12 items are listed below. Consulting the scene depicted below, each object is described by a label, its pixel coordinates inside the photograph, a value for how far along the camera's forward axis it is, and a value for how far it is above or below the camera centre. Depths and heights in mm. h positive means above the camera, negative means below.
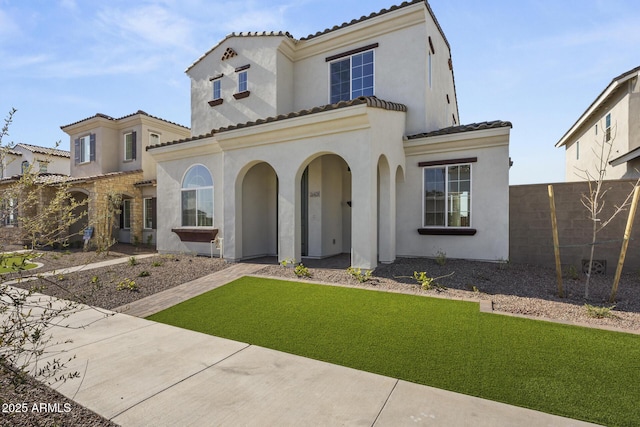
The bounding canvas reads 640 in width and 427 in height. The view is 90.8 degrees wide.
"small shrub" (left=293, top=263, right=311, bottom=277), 8969 -1714
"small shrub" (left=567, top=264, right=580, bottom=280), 8594 -1724
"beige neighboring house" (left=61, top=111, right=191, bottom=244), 18609 +3420
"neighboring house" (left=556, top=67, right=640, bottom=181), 13461 +4332
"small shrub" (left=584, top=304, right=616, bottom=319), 5621 -1814
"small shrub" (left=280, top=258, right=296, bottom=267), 9773 -1563
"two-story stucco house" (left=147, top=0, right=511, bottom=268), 9492 +1909
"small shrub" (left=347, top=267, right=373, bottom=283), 8188 -1674
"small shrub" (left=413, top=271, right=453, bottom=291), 7473 -1736
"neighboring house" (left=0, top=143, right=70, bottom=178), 24769 +4183
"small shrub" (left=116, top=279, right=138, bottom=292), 8157 -1931
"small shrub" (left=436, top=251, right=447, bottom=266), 9594 -1449
